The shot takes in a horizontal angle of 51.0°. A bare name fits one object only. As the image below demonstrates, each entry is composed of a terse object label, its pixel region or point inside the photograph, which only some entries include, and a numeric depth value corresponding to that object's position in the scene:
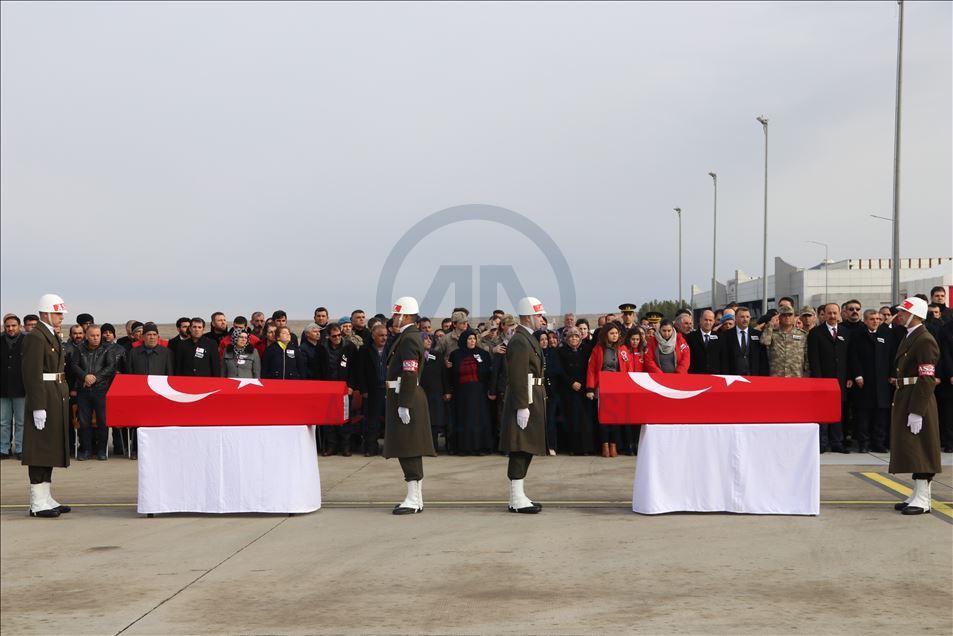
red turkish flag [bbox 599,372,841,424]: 9.82
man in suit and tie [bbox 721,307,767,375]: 14.31
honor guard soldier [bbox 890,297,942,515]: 9.71
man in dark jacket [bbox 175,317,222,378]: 14.80
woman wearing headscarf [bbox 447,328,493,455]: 14.89
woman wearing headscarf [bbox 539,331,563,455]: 14.79
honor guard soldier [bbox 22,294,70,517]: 10.15
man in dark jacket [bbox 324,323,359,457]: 14.98
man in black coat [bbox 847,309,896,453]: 14.34
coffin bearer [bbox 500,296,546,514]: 10.02
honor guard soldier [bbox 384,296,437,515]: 9.99
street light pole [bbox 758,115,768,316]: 43.59
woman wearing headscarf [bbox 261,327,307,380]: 14.85
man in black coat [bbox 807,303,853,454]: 14.20
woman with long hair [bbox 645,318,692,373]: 13.94
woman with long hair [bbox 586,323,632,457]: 13.98
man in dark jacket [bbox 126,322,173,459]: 14.91
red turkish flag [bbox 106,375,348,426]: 10.01
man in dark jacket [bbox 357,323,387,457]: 14.87
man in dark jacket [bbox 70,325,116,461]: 14.99
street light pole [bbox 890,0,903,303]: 24.53
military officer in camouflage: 14.12
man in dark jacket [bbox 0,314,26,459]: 15.23
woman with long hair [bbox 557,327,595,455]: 14.65
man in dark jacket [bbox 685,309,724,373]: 14.48
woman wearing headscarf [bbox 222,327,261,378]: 14.28
